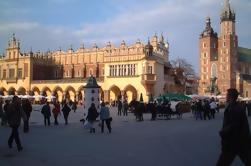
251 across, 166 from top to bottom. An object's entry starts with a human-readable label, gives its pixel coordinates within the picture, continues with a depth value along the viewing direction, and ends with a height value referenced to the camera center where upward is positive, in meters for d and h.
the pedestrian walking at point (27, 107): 12.55 -0.85
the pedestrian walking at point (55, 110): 14.57 -1.21
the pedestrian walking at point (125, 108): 21.40 -1.54
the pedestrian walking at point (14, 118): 6.91 -0.79
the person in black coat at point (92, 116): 11.09 -1.18
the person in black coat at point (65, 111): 14.62 -1.23
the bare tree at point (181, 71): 44.06 +4.26
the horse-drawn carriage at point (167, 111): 18.88 -1.60
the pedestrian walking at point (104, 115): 11.07 -1.13
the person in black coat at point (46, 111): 13.61 -1.15
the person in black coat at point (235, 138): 3.93 -0.78
